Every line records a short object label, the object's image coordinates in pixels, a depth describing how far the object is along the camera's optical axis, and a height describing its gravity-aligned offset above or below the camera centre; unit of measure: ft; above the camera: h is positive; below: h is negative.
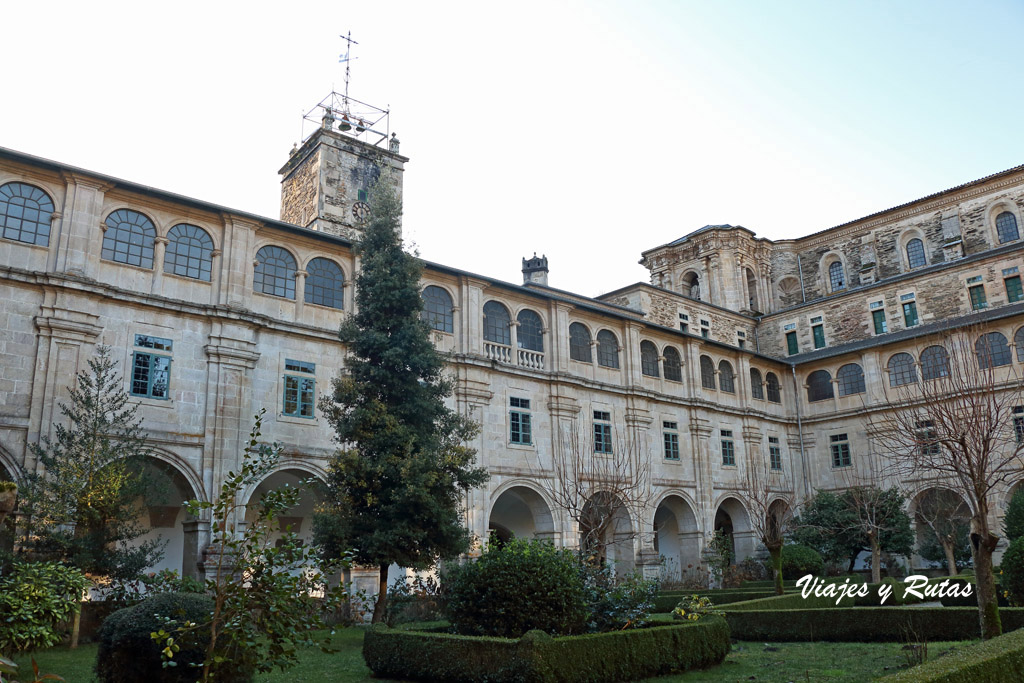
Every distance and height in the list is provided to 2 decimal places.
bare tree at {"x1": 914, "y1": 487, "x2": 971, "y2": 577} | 89.15 +2.85
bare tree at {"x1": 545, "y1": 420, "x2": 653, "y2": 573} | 81.61 +8.14
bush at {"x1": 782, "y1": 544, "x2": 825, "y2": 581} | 92.17 -1.90
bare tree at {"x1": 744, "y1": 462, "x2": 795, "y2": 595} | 87.25 +5.80
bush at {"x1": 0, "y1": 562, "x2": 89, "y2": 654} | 33.47 -1.71
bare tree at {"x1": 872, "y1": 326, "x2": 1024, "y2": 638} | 35.99 +4.57
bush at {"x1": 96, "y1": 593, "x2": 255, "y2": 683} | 27.71 -2.78
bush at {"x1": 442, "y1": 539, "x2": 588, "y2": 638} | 36.70 -1.88
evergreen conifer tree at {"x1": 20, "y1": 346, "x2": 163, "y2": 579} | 50.21 +4.46
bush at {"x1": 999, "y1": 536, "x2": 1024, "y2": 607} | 51.08 -2.09
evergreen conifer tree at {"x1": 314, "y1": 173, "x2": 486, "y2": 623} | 55.88 +8.60
